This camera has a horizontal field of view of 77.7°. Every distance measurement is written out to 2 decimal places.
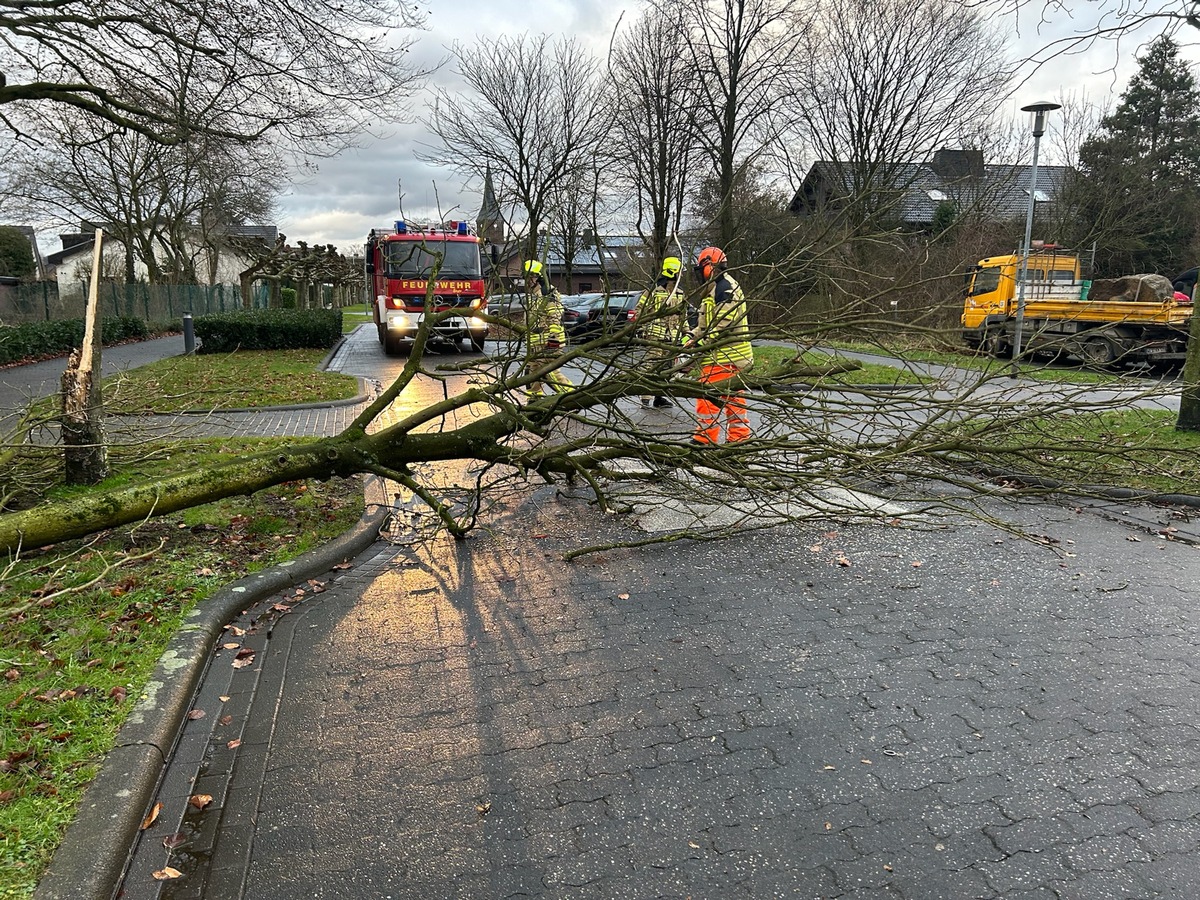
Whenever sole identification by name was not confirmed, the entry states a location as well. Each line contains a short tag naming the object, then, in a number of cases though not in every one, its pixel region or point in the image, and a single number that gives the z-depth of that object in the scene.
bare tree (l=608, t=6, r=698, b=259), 22.86
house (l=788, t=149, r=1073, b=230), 24.48
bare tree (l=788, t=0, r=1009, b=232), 25.86
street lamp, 11.81
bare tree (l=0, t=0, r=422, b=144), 11.40
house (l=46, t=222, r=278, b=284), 38.09
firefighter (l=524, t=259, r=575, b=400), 4.98
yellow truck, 14.56
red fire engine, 16.62
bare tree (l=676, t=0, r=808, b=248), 23.48
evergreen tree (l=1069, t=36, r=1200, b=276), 27.47
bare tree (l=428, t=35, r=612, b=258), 23.92
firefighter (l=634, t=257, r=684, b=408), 4.61
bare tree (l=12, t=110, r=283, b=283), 29.69
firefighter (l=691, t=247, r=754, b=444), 4.67
